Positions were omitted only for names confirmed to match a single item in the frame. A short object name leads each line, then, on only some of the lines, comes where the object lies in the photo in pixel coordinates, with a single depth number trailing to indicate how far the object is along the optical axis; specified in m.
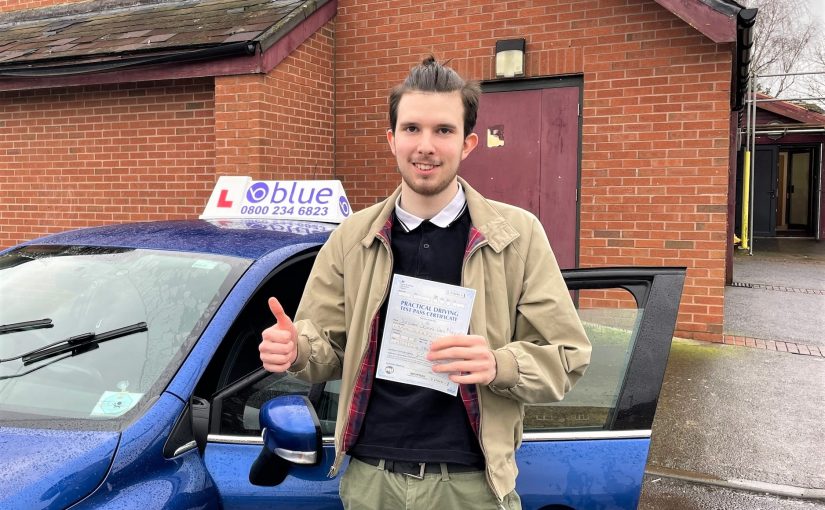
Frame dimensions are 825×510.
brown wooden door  6.66
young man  1.66
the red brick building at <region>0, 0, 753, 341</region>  6.19
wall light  6.64
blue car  1.81
